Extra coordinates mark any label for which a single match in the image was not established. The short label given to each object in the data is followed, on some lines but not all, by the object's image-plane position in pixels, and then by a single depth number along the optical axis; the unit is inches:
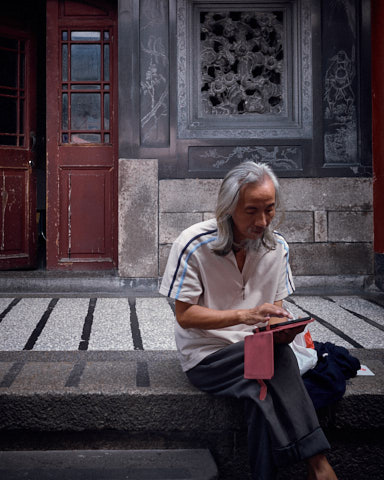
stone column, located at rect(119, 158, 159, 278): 211.3
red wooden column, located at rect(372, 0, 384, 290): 204.7
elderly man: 80.4
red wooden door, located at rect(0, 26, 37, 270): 227.5
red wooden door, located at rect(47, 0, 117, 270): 223.5
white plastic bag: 92.1
